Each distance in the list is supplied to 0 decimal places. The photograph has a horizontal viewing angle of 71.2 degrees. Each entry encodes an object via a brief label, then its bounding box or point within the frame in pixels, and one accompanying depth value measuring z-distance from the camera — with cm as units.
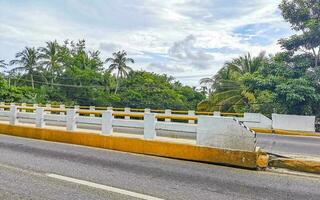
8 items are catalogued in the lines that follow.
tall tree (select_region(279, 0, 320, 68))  1368
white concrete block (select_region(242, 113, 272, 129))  1283
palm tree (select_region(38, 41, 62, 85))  3412
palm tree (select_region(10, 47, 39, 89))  3361
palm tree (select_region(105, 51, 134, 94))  3420
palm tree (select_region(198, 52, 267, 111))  1895
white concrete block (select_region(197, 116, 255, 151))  485
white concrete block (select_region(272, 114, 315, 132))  1204
